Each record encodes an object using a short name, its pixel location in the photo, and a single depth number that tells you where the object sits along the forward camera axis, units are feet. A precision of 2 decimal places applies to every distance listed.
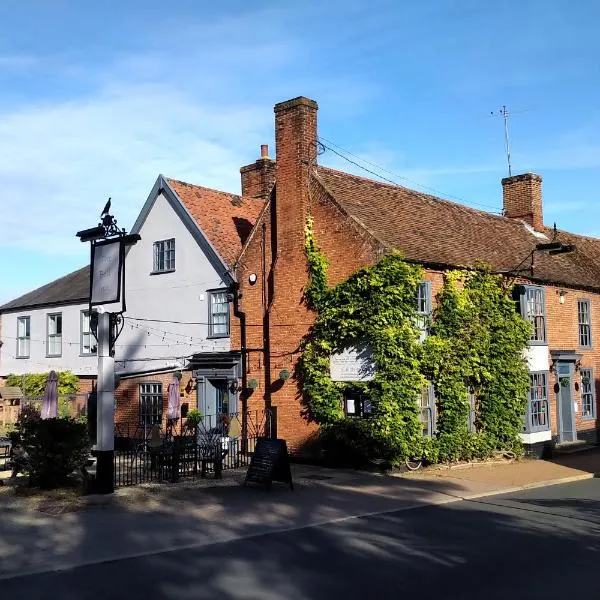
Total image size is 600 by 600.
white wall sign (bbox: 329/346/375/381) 59.98
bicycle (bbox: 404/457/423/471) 59.36
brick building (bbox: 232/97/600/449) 63.98
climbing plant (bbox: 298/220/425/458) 58.03
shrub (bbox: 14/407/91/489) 46.37
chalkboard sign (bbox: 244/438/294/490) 47.88
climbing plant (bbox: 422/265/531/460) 61.93
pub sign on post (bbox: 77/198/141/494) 45.57
